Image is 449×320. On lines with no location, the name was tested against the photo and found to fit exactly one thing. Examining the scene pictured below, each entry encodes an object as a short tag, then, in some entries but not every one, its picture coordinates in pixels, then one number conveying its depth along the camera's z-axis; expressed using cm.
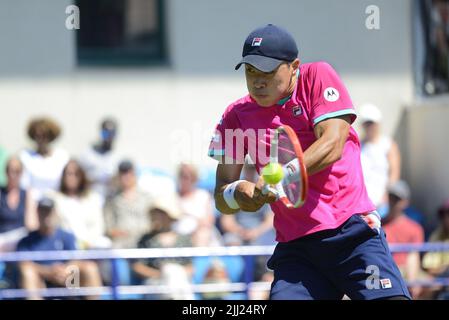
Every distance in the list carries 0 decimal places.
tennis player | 999
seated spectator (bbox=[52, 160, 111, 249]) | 1825
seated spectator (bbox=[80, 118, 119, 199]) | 1939
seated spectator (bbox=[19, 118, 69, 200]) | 1884
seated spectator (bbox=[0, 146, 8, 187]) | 1937
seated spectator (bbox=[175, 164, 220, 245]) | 1870
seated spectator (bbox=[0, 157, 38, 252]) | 1794
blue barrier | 1644
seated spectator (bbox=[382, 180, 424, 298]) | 1905
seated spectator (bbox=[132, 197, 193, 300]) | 1711
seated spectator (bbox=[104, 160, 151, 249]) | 1845
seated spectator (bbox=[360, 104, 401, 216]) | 2023
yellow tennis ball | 937
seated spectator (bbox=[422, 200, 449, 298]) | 1816
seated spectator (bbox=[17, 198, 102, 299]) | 1680
